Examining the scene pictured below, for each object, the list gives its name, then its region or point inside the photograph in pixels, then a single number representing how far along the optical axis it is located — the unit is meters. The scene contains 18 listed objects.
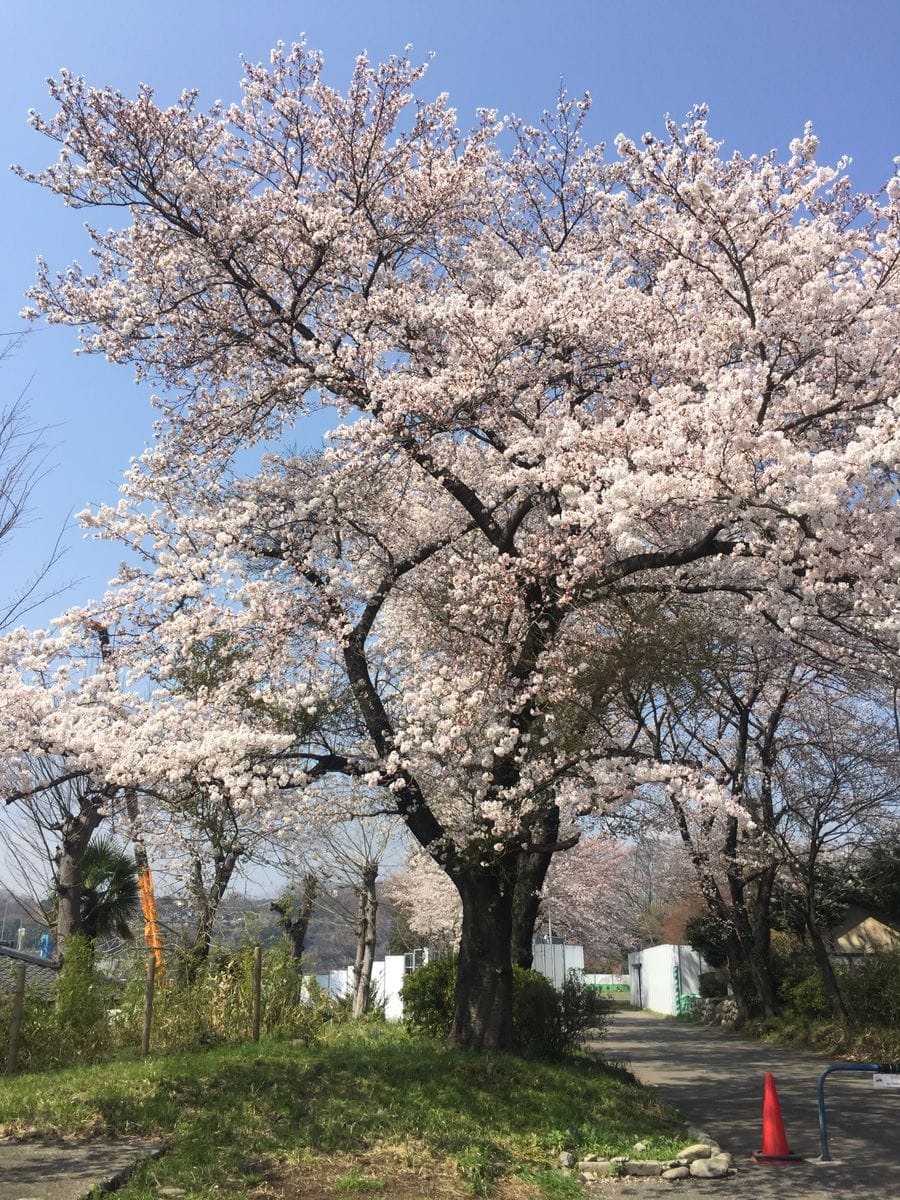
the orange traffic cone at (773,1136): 7.98
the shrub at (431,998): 12.53
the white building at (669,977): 32.88
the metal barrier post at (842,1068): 7.52
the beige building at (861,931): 26.33
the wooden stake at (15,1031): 9.66
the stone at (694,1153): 7.73
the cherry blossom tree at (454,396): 9.10
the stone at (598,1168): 7.45
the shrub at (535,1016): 11.77
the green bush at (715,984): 30.08
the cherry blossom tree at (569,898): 27.39
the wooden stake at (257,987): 11.23
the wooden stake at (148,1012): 10.16
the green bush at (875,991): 16.89
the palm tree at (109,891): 17.94
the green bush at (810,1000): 20.00
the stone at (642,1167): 7.49
